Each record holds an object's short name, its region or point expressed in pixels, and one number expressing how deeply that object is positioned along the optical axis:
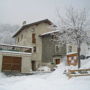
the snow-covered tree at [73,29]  16.28
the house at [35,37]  34.00
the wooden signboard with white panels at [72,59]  21.76
